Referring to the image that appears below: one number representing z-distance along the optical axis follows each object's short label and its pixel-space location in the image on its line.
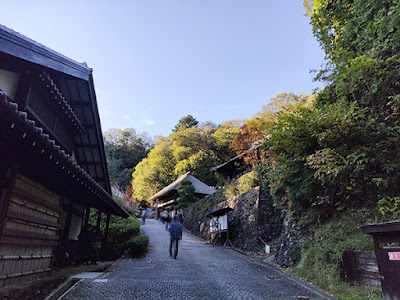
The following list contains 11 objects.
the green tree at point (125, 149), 49.62
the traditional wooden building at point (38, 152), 4.56
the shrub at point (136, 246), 11.78
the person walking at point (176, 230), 10.64
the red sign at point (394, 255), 4.05
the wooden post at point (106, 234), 12.78
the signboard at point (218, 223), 16.03
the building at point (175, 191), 29.08
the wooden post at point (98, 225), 11.71
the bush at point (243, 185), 16.36
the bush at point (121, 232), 13.73
